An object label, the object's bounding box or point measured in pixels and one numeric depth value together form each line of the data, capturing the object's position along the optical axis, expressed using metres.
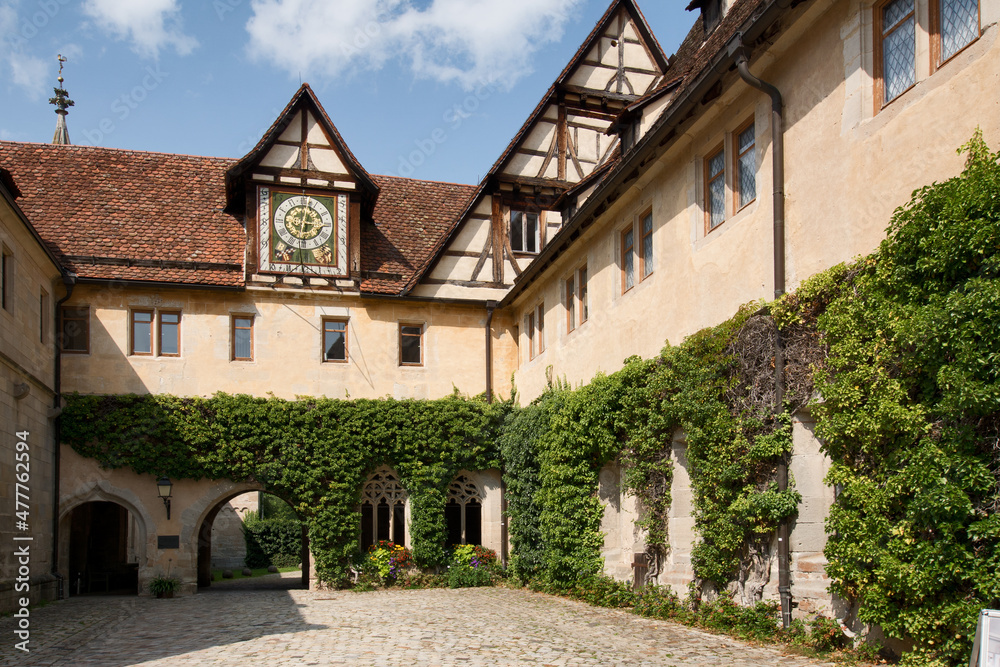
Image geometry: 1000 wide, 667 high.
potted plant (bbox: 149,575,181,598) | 18.33
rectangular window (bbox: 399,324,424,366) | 20.95
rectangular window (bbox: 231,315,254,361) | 19.97
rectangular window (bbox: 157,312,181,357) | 19.50
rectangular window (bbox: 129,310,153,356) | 19.38
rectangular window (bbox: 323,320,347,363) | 20.50
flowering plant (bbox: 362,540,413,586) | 19.16
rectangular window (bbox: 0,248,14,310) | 14.80
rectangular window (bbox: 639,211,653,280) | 13.88
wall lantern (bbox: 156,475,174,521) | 18.31
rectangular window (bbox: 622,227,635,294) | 14.55
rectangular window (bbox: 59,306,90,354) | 18.92
